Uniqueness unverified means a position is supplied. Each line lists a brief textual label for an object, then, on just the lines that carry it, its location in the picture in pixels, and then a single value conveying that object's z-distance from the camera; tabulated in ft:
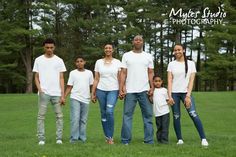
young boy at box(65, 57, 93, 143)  30.32
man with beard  27.96
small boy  29.09
